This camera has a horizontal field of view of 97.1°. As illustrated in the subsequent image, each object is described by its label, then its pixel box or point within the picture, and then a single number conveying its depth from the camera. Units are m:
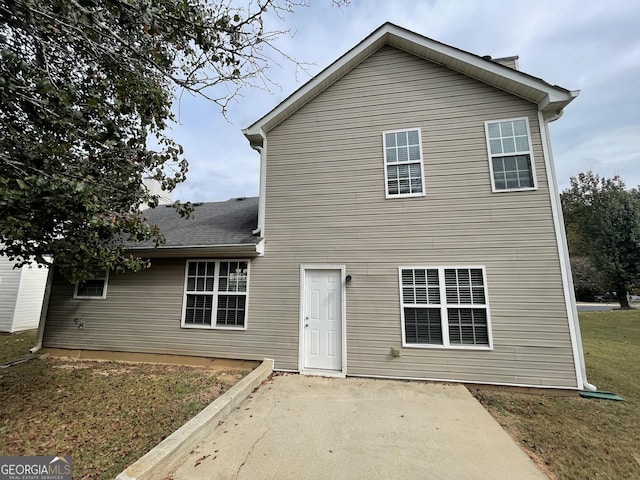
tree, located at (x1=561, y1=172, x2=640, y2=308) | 18.58
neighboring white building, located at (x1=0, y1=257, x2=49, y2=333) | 11.69
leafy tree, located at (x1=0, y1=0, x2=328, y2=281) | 3.47
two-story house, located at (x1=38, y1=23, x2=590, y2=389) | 5.47
